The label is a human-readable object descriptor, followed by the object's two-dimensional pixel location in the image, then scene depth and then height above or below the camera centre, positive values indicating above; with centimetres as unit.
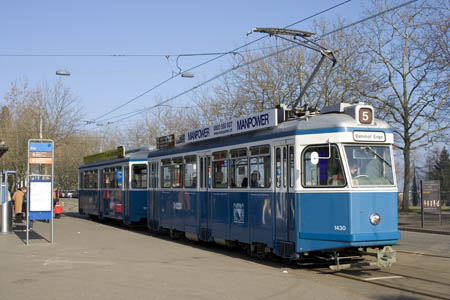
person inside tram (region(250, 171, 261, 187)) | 1296 +8
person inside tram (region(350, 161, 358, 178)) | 1099 +25
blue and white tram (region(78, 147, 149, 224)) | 2222 -6
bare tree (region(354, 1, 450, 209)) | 3069 +459
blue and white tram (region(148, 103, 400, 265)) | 1095 -1
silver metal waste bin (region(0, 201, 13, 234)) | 1998 -117
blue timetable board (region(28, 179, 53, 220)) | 1698 -46
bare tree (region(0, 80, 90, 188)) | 4268 +446
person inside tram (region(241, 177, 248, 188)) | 1344 +1
